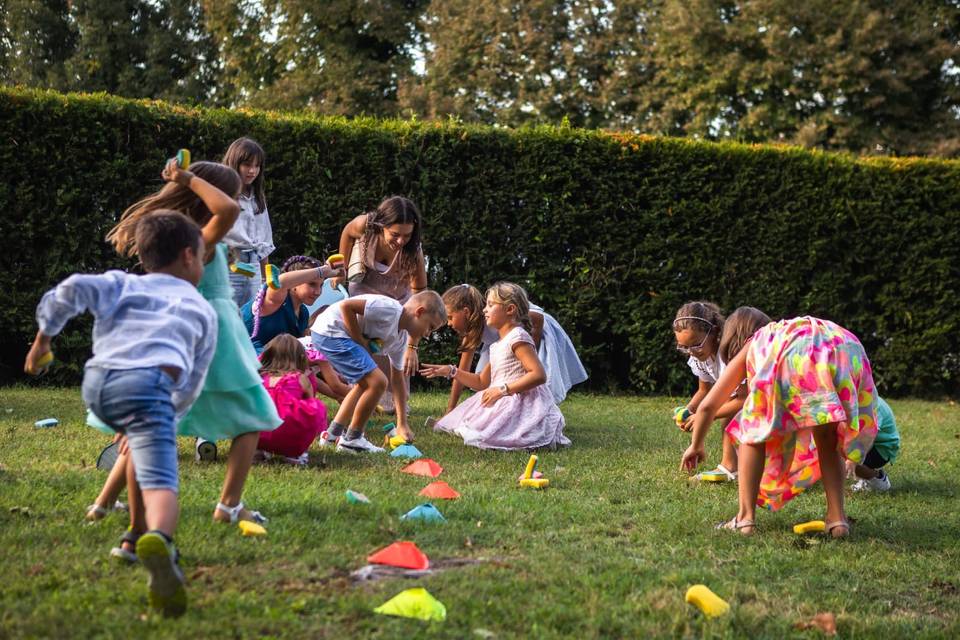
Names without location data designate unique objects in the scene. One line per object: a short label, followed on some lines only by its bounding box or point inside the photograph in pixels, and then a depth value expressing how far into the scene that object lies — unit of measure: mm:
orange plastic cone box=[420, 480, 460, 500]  5277
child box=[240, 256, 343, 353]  7246
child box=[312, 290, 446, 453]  6809
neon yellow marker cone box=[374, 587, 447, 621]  3330
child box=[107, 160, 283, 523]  4191
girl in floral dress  4926
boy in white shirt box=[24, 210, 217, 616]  3383
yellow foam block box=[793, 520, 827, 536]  5000
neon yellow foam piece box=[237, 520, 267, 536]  4141
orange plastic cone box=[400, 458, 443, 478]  6004
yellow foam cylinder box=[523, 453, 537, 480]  5980
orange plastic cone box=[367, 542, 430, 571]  3871
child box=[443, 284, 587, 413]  8203
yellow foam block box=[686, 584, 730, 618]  3595
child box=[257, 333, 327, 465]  5969
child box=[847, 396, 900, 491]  6238
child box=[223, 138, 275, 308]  7211
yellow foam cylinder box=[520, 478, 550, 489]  5820
